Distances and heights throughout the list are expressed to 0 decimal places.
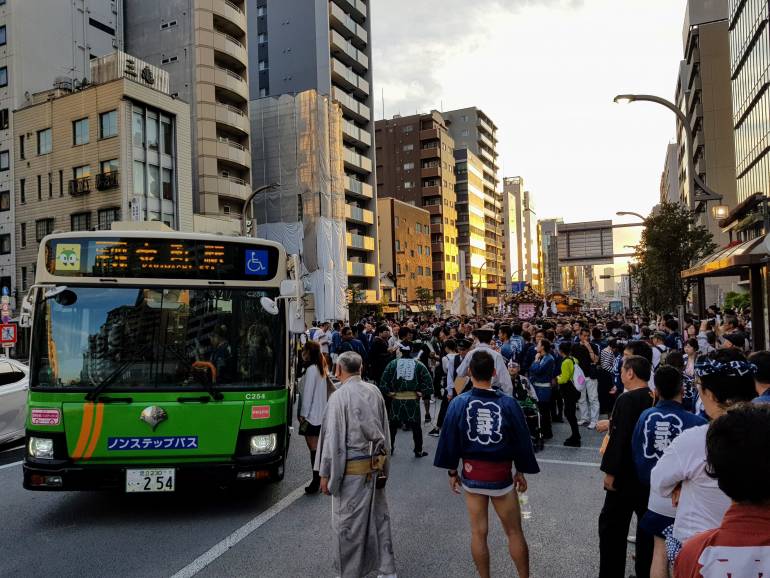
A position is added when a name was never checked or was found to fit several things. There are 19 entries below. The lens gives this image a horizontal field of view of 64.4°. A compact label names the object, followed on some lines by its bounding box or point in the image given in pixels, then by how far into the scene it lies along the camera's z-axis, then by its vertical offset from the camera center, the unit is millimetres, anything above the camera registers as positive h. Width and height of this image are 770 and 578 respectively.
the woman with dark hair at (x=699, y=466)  2953 -836
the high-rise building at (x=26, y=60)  39625 +17455
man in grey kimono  4582 -1310
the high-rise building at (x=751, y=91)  30297 +11350
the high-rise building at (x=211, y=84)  40906 +15651
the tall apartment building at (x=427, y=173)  85375 +18958
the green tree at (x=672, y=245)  24812 +2234
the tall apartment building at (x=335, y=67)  55094 +22978
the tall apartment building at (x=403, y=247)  71000 +7233
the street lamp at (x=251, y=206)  45569 +7888
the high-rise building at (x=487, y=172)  103375 +23499
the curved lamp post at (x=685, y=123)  12344 +3818
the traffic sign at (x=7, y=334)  18703 -482
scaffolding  47312 +9514
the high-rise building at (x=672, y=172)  92188 +20243
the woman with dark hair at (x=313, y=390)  7230 -951
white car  9773 -1327
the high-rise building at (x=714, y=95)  50594 +17066
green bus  5762 -487
